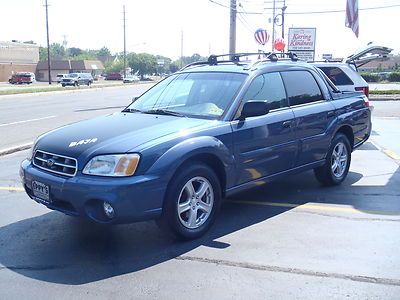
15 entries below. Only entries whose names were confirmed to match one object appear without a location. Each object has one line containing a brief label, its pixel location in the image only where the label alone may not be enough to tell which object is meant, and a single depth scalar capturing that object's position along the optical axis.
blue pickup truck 4.29
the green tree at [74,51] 187.48
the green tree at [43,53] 148.89
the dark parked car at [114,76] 91.44
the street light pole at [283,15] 38.97
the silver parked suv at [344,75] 10.23
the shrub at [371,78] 49.91
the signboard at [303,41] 24.33
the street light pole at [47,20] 57.09
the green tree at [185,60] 120.41
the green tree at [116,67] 123.25
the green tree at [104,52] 187.88
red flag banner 17.12
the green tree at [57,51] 186.75
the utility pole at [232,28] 22.19
